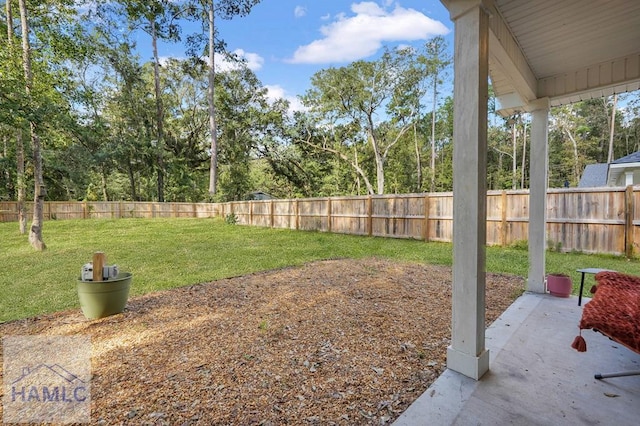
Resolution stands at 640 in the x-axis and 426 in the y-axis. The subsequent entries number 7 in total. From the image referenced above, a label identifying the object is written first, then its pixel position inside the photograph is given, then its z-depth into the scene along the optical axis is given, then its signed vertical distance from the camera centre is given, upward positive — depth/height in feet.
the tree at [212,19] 48.84 +31.77
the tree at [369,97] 51.47 +18.94
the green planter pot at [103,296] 9.41 -3.04
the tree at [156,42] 47.94 +28.30
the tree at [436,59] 51.78 +25.17
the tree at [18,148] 20.65 +4.90
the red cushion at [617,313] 5.14 -2.19
